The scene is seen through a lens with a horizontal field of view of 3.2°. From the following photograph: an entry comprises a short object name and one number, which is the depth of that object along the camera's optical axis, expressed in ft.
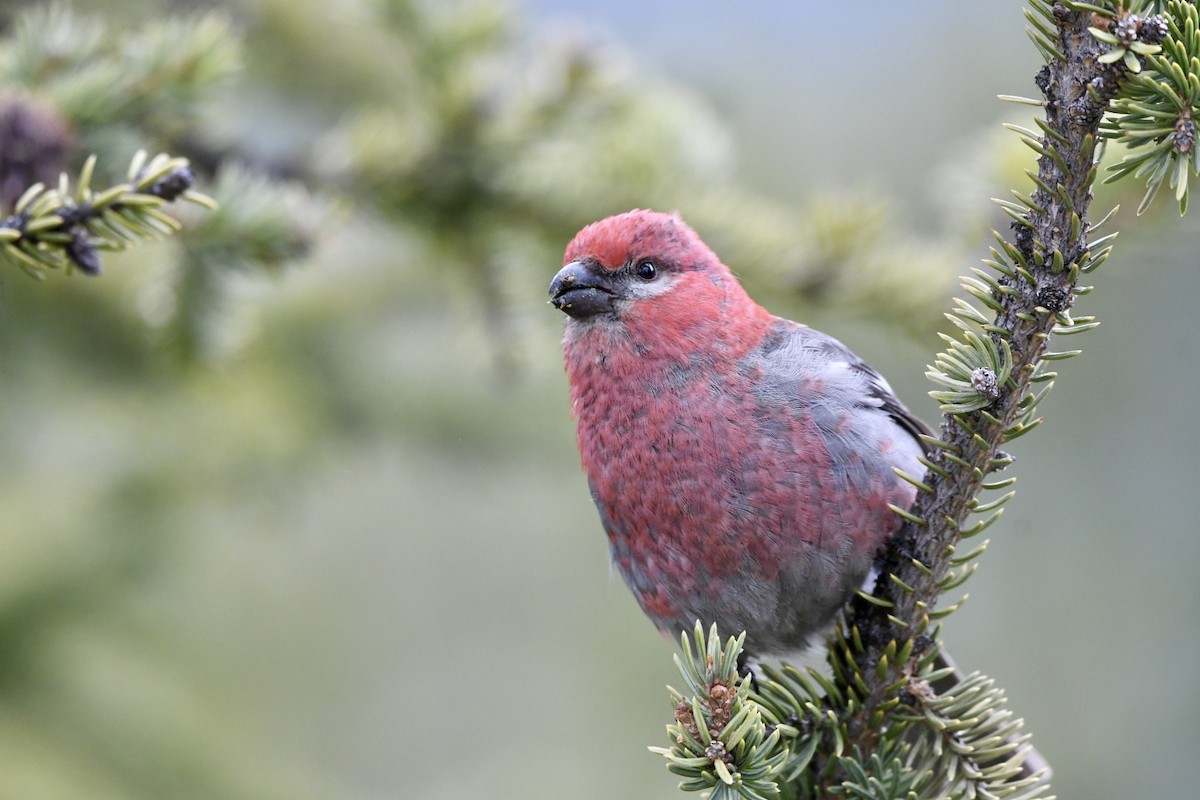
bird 15.54
